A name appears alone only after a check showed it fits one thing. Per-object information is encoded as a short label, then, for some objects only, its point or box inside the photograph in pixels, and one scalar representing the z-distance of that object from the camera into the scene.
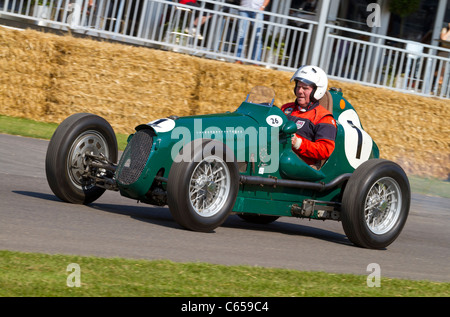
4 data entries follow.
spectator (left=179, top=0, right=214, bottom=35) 31.96
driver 15.23
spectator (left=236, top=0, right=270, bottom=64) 31.81
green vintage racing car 13.52
